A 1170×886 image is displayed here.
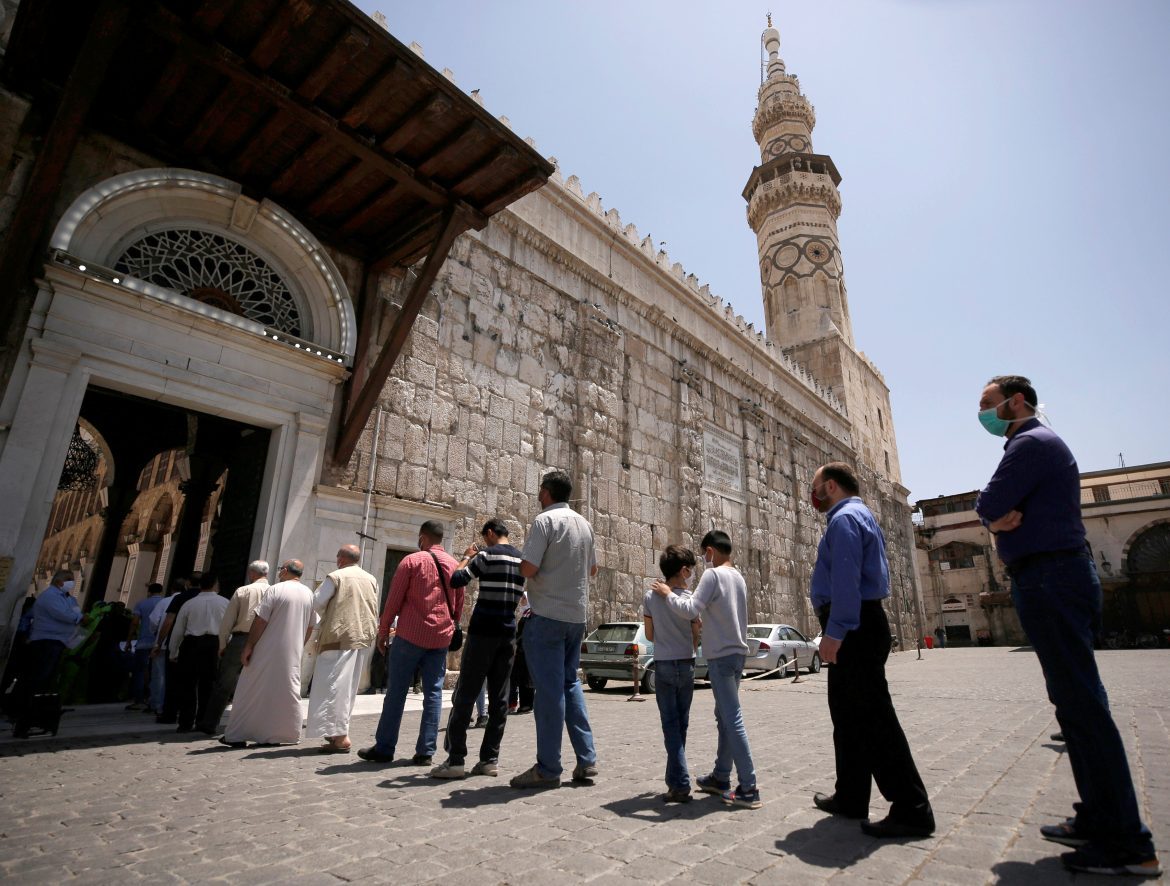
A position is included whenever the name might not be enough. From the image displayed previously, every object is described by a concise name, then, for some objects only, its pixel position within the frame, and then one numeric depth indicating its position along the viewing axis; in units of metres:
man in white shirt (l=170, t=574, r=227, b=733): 5.58
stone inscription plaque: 15.65
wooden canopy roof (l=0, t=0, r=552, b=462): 5.52
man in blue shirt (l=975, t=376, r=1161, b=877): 2.15
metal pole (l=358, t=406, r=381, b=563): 8.16
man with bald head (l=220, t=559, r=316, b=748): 4.85
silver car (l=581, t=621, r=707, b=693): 10.09
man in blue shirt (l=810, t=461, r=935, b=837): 2.63
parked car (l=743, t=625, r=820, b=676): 13.20
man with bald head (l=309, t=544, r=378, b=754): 4.68
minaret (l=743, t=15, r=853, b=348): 26.34
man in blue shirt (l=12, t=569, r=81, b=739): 5.08
